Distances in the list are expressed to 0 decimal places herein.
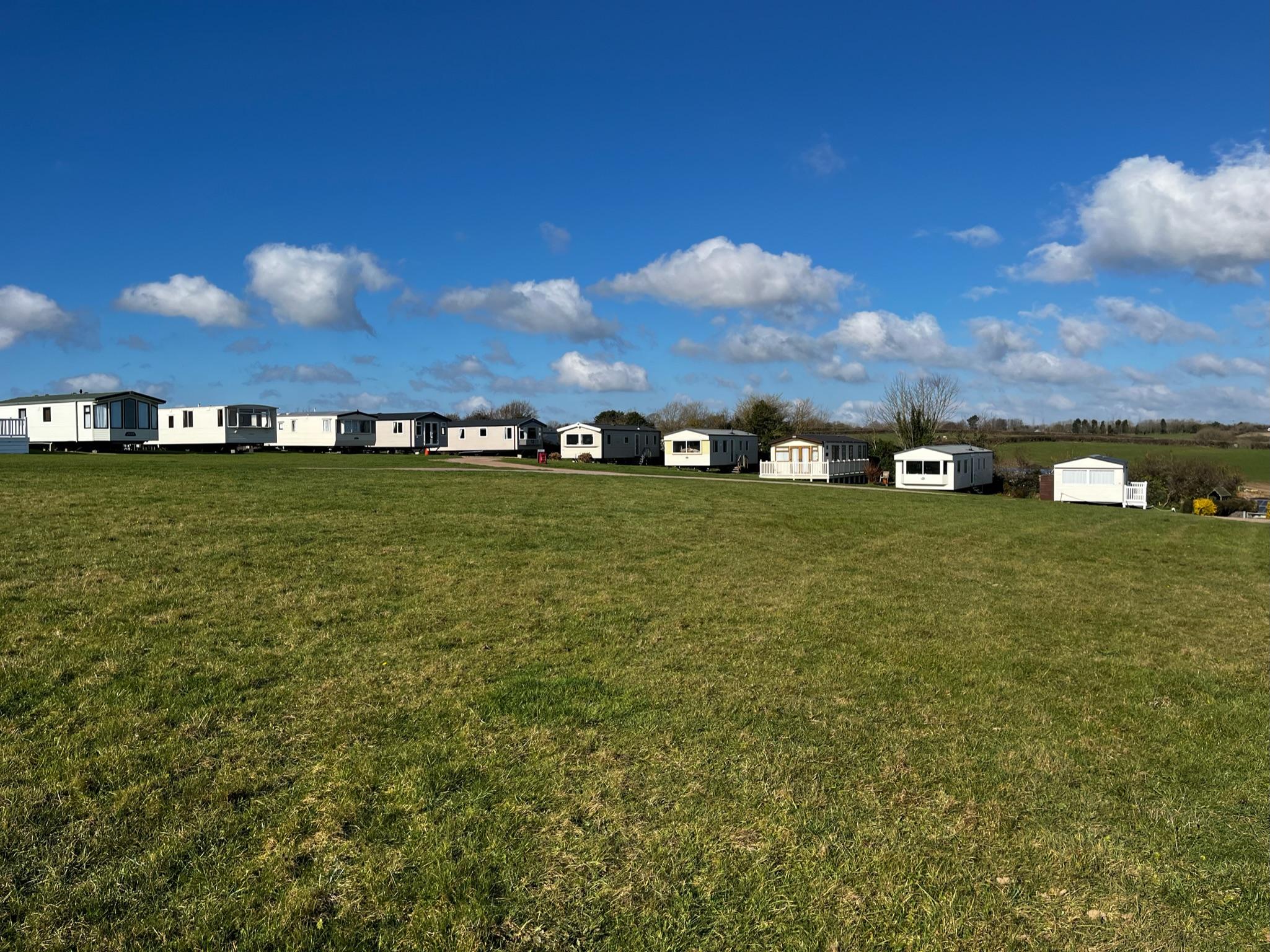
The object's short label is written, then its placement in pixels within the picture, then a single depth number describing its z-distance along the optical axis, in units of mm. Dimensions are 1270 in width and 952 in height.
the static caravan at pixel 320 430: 54500
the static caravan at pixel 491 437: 56719
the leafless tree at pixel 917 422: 62969
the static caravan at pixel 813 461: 47188
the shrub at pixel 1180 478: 49469
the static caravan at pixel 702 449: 53312
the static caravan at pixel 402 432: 57188
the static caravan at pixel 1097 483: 41406
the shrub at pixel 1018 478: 49531
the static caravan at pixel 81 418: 42688
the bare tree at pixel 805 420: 74375
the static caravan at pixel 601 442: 54656
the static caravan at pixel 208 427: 48844
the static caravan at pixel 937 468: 44344
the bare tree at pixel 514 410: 94812
